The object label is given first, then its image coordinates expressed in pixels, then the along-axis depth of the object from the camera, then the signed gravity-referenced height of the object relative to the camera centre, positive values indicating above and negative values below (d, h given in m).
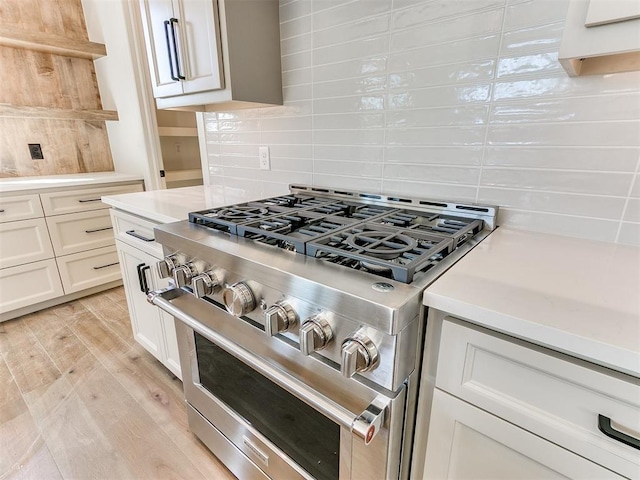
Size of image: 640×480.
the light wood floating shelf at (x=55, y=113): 2.17 +0.22
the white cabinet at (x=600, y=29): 0.55 +0.20
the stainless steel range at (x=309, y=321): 0.58 -0.35
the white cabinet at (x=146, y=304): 1.35 -0.73
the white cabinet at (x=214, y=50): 1.19 +0.36
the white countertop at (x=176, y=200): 1.20 -0.25
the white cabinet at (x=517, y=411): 0.47 -0.43
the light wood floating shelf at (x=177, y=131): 2.62 +0.10
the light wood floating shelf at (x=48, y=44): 2.06 +0.67
